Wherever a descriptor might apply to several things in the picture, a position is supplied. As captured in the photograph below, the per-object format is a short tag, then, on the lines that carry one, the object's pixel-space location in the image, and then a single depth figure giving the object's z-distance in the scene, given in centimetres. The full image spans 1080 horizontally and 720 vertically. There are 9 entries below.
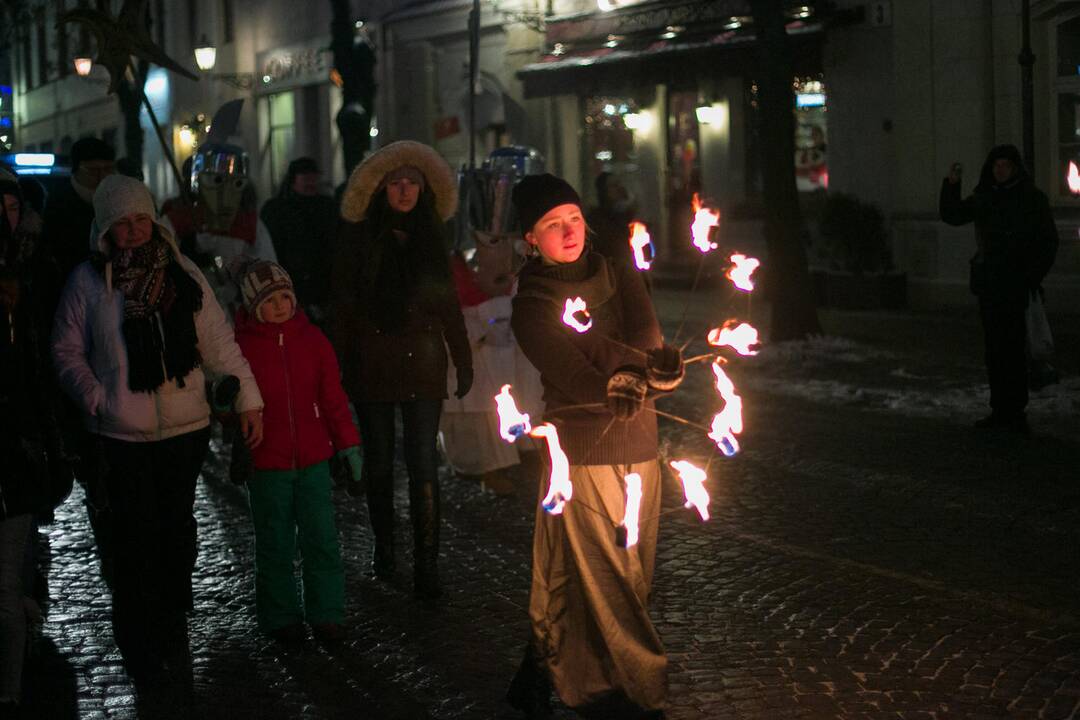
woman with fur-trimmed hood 700
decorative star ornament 951
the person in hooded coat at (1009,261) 1038
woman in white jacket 581
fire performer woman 493
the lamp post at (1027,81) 1466
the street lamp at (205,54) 3058
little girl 629
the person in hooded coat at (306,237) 1047
